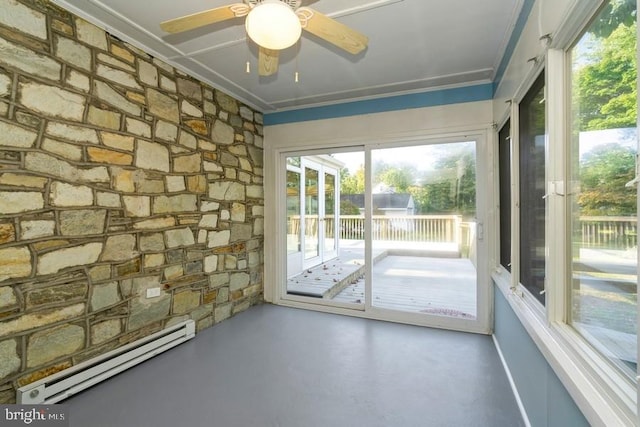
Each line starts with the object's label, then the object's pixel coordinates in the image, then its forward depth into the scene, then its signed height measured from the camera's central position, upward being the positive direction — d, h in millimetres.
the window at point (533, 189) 1714 +163
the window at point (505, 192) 2566 +201
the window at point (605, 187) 983 +106
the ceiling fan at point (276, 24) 1293 +982
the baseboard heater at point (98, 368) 1854 -1128
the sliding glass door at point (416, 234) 3237 -228
